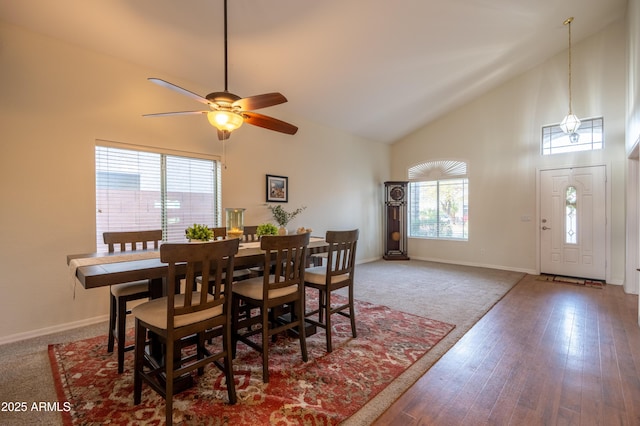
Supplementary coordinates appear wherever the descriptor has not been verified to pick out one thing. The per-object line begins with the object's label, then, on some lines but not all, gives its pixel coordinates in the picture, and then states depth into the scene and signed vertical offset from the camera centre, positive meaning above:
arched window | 6.51 +0.28
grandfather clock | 7.03 -0.20
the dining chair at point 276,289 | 2.13 -0.62
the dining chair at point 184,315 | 1.63 -0.64
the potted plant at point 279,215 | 4.71 -0.05
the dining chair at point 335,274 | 2.54 -0.58
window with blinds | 3.33 +0.26
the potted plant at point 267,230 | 2.83 -0.18
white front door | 4.95 -0.18
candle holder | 2.70 -0.09
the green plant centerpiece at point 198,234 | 2.42 -0.18
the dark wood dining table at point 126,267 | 1.69 -0.36
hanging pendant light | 4.25 +1.30
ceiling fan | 2.26 +0.86
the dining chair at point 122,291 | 2.20 -0.63
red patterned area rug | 1.77 -1.22
